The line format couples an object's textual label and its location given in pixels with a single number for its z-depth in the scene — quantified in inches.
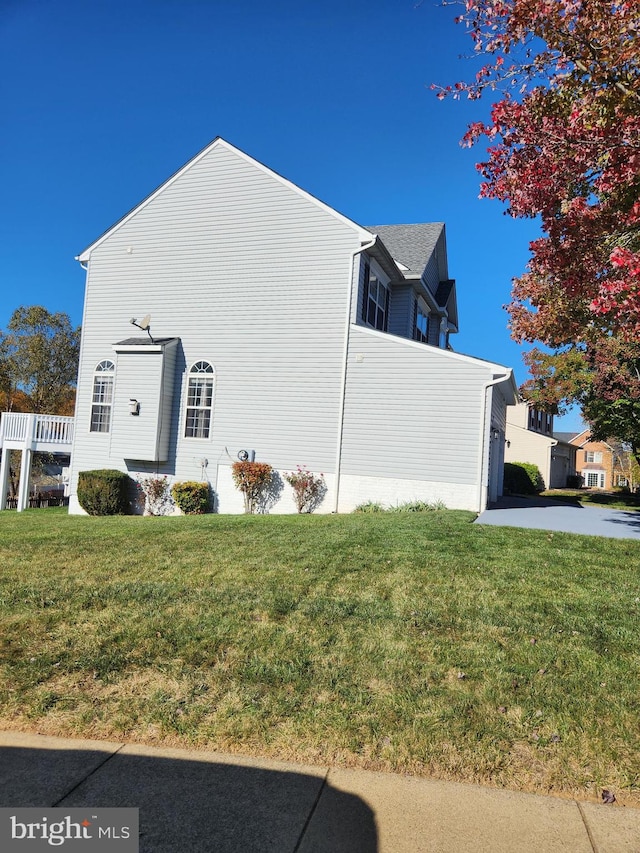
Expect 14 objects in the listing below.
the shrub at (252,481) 546.9
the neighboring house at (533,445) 1368.1
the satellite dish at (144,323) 596.3
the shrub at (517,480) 1021.8
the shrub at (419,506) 487.2
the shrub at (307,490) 533.3
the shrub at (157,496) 584.7
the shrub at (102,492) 577.9
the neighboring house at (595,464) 2322.8
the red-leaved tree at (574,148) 203.8
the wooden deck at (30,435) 674.2
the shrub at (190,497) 557.0
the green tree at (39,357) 1349.7
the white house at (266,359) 506.3
